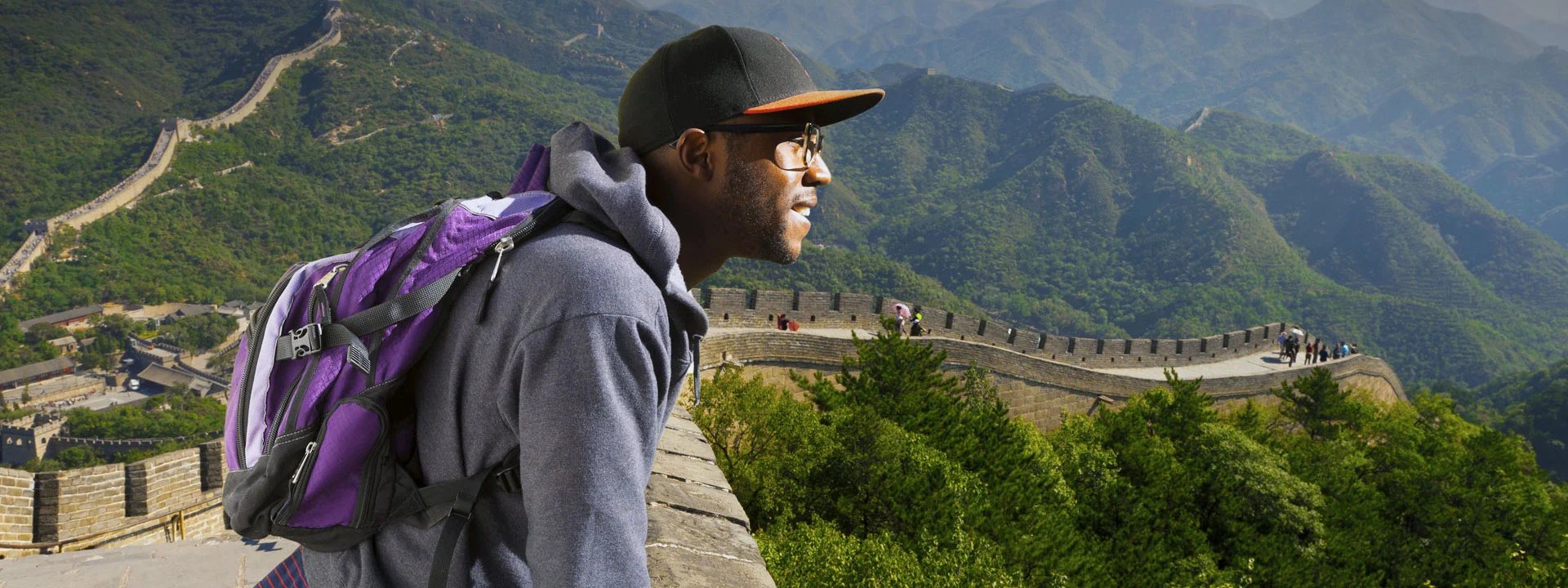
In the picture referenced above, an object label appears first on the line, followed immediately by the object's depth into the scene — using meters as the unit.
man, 1.11
